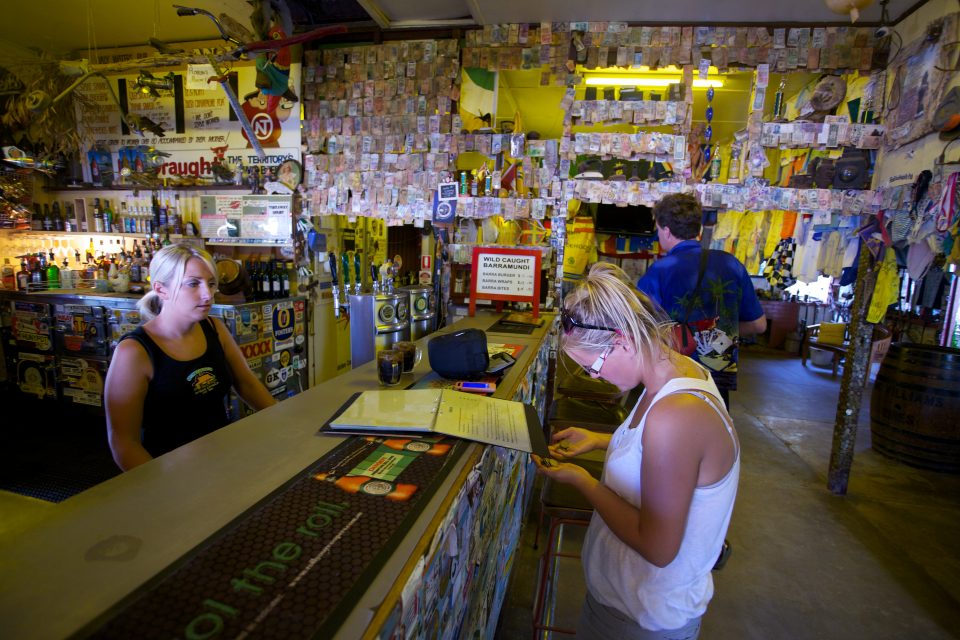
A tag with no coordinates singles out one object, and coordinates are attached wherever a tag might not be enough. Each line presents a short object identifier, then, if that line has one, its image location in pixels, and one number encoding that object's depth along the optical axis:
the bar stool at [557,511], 1.75
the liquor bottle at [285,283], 4.20
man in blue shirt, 2.61
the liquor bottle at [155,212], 4.54
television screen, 6.77
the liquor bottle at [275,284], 4.13
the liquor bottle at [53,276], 4.53
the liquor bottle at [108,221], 4.76
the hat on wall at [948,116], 2.63
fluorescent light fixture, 4.71
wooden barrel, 3.62
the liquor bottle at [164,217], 4.55
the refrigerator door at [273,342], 3.65
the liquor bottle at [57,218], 4.86
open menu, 1.17
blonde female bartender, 1.62
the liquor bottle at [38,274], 4.45
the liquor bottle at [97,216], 4.76
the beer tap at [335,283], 4.61
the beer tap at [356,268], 4.96
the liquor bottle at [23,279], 4.37
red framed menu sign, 3.36
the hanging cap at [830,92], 3.36
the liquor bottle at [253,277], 4.11
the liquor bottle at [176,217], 4.50
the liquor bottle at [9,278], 4.49
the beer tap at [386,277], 3.04
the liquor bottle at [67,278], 4.56
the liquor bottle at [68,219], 4.87
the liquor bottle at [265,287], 4.10
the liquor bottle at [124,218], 4.71
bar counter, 0.61
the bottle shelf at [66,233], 4.78
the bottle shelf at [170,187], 4.39
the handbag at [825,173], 3.40
